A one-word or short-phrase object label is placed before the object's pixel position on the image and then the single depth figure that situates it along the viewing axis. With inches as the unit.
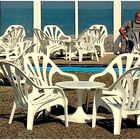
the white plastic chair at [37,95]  238.1
